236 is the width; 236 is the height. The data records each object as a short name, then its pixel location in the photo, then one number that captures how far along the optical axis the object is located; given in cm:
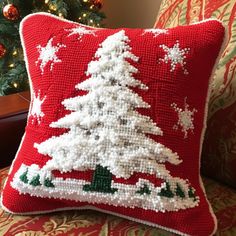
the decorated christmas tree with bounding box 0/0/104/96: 129
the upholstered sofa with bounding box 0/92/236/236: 61
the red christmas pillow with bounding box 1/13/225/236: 58
